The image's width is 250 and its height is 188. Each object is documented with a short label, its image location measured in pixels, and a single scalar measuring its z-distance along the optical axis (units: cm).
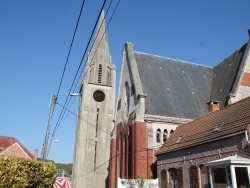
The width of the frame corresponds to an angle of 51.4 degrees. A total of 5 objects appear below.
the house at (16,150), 4197
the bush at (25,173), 1032
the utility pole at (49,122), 1905
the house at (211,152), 1264
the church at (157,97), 2172
